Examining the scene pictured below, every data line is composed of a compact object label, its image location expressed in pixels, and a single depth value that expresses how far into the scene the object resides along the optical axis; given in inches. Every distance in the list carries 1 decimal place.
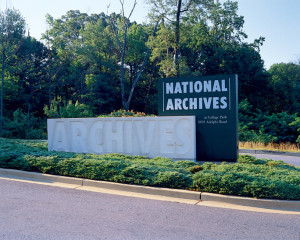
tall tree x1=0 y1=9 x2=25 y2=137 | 1070.4
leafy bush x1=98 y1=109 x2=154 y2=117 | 785.6
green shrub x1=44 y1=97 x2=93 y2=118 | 941.2
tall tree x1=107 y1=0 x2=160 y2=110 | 1366.9
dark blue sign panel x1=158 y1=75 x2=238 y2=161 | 430.9
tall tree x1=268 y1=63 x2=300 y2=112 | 1611.7
